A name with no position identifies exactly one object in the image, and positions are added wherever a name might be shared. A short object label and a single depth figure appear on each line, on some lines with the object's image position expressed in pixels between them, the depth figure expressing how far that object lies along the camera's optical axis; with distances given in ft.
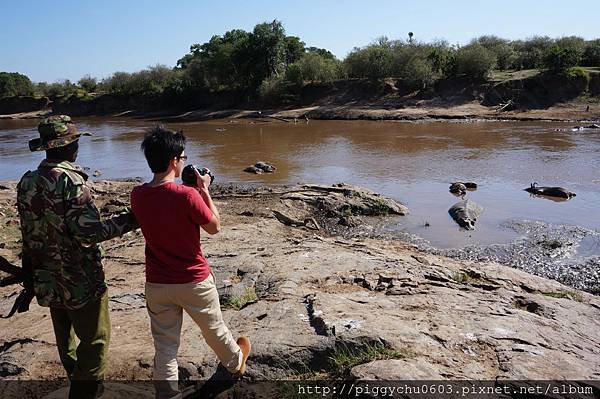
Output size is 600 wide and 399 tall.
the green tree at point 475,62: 118.83
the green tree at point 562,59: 111.14
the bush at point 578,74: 108.58
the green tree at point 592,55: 121.25
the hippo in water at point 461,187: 40.75
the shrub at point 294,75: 137.49
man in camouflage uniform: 9.17
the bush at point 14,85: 195.62
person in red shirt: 8.95
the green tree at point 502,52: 132.05
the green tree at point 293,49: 156.87
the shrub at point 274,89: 137.69
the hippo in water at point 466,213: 31.19
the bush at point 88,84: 202.89
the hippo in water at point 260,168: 50.85
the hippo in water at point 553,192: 38.77
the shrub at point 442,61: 125.39
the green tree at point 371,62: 132.16
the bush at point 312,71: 137.39
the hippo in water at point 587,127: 84.52
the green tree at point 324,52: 205.07
